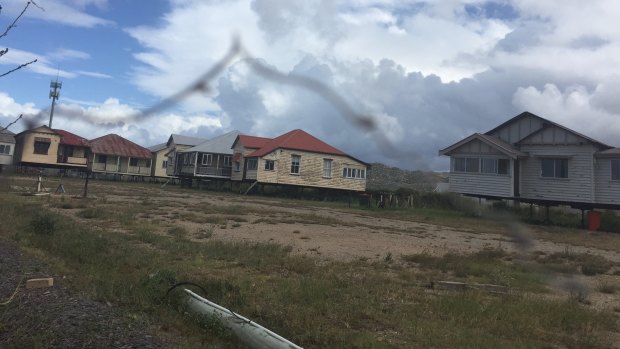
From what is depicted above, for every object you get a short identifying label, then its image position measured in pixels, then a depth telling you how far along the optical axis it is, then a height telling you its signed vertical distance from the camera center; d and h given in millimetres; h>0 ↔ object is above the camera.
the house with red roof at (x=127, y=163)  60781 +3612
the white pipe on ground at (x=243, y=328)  4621 -1368
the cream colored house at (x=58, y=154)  50750 +3654
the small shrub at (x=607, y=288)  8727 -1246
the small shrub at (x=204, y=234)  13009 -1096
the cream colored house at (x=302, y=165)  45281 +3495
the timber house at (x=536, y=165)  27203 +3125
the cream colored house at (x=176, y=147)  61656 +6353
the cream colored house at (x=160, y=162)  68200 +4406
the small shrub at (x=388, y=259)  10547 -1176
